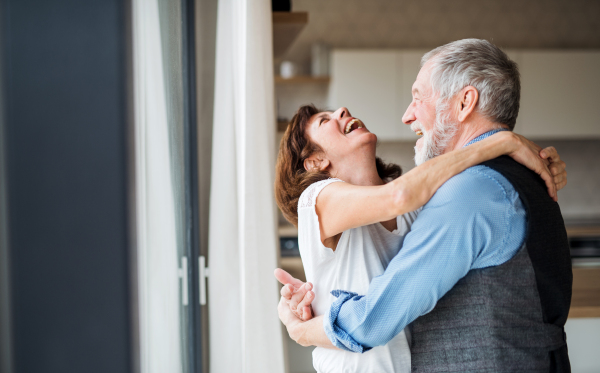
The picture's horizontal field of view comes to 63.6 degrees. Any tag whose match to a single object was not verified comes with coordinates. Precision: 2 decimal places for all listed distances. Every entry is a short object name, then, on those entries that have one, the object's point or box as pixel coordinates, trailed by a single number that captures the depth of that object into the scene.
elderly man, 0.85
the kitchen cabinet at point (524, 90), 3.90
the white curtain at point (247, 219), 1.51
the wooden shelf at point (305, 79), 4.08
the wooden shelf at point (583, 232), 3.68
